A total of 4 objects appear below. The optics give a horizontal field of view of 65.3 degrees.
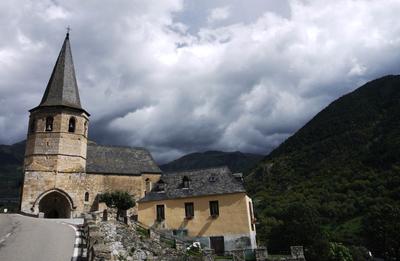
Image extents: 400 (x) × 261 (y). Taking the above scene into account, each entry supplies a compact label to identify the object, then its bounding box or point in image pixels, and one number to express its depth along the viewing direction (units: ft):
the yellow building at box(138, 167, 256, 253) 97.55
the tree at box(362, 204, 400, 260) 142.72
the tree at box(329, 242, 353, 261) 124.79
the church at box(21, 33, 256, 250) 99.76
